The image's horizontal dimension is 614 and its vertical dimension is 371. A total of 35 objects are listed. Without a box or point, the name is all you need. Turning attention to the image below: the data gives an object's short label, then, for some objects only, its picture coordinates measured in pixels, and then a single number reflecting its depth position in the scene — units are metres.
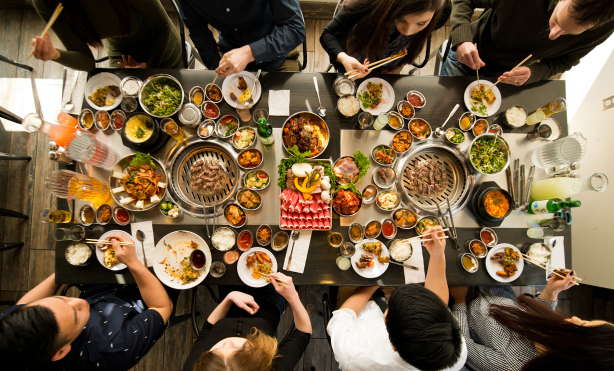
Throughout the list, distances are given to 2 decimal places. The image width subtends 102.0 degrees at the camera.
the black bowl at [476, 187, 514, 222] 2.36
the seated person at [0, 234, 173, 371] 1.61
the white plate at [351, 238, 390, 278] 2.35
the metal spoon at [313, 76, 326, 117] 2.47
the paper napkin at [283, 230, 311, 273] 2.35
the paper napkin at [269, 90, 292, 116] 2.48
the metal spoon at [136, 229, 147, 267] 2.33
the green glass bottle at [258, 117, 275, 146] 2.21
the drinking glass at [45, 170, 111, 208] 2.07
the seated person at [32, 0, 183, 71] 2.09
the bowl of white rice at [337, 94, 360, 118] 2.47
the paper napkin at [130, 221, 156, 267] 2.34
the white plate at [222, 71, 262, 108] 2.45
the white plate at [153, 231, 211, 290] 2.28
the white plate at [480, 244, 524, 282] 2.41
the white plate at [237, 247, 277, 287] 2.29
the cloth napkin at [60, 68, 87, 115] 2.40
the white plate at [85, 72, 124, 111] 2.39
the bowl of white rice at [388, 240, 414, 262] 2.37
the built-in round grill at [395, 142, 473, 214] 2.50
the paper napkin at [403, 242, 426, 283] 2.39
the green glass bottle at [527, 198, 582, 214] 2.28
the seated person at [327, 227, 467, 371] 1.67
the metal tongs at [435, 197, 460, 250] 2.39
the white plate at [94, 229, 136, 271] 2.29
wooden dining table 2.32
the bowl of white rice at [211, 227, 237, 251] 2.31
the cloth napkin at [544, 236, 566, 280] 2.51
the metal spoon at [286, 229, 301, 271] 2.37
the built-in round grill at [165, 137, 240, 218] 2.39
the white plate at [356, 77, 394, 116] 2.53
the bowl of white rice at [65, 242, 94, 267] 2.27
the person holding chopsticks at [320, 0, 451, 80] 2.11
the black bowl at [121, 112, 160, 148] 2.27
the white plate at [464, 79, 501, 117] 2.57
